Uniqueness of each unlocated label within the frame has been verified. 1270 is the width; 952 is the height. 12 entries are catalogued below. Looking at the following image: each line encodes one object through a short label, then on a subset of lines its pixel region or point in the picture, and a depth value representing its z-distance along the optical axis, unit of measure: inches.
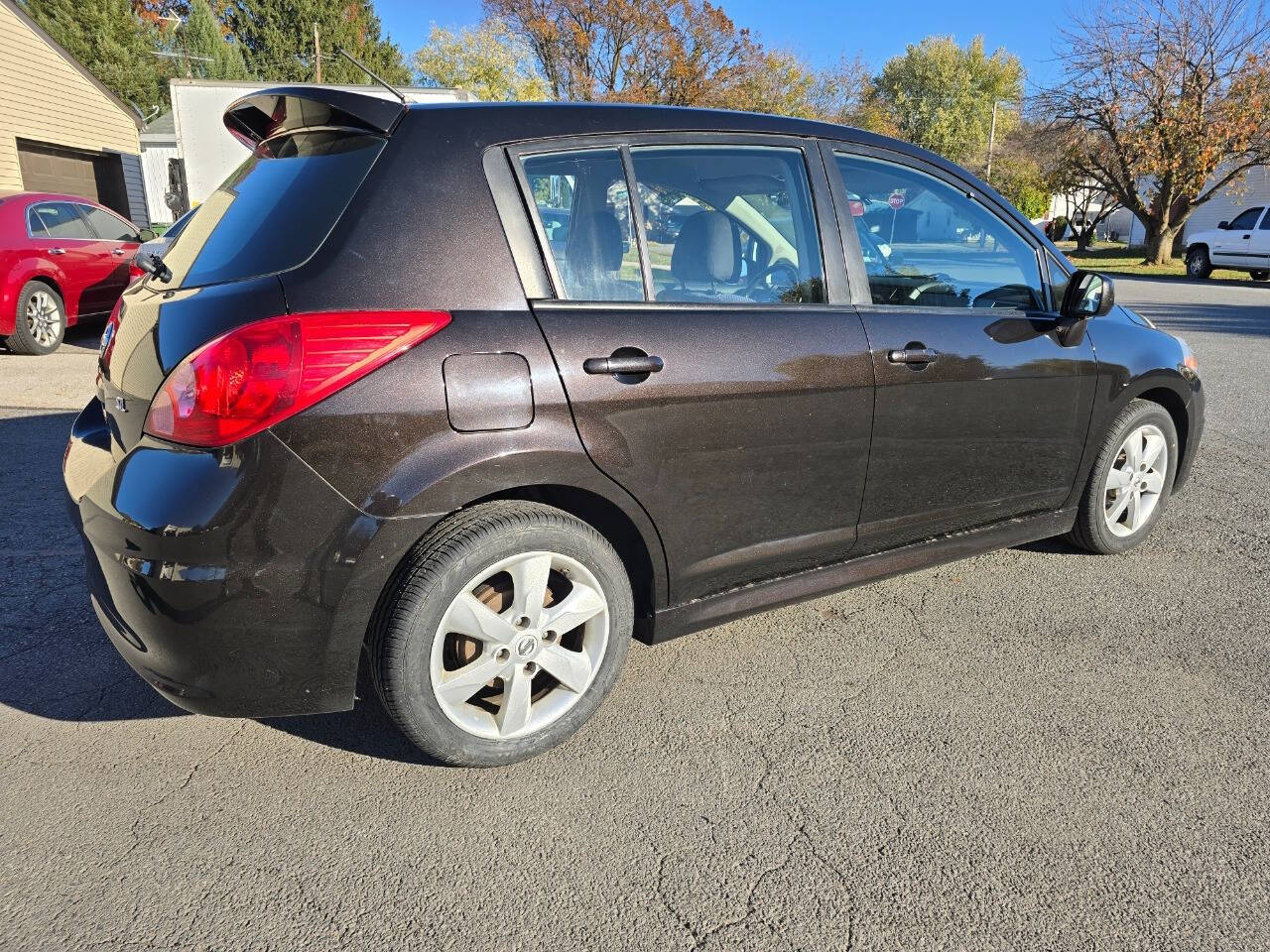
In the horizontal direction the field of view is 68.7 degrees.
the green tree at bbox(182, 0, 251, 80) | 2028.8
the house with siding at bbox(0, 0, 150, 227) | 753.0
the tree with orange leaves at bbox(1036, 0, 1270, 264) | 1018.1
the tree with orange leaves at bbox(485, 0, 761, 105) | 1582.2
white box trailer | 677.9
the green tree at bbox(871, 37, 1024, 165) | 2662.4
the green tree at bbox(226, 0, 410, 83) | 2098.9
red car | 352.2
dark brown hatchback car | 86.1
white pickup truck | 898.1
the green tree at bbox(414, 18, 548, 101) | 1781.5
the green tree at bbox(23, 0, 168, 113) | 1699.1
